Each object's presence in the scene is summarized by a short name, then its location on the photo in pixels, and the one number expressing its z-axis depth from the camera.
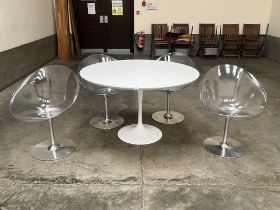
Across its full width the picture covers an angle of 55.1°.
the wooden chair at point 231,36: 7.22
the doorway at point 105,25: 7.32
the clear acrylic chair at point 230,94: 2.51
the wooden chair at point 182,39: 6.82
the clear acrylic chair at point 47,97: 2.44
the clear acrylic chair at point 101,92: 3.12
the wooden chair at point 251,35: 7.27
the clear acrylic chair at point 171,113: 3.29
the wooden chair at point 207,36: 7.18
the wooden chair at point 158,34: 7.13
